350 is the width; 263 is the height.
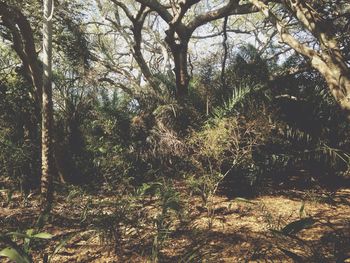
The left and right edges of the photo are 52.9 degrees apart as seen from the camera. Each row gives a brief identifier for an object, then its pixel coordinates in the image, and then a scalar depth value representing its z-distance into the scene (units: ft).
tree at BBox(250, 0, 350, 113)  11.87
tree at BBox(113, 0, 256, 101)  23.34
